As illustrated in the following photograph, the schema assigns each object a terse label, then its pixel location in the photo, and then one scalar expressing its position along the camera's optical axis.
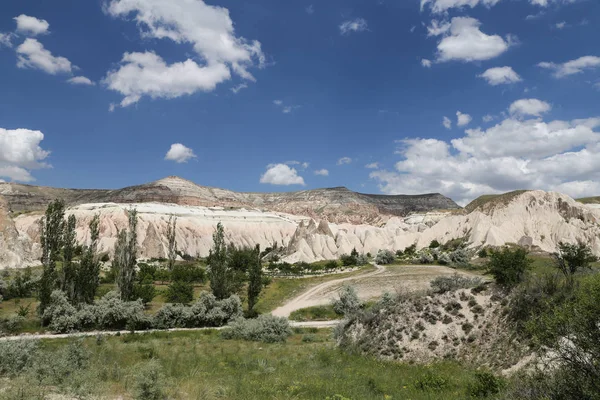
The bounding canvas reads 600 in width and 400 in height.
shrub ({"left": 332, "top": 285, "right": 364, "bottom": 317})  35.34
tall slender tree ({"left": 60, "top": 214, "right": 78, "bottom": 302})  31.95
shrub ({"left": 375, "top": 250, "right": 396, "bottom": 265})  63.94
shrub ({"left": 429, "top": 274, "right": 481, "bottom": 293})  19.45
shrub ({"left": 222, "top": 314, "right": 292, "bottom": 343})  24.42
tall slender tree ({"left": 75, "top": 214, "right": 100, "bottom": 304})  32.23
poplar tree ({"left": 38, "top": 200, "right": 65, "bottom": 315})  30.83
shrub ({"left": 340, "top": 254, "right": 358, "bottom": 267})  68.31
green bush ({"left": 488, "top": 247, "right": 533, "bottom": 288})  18.27
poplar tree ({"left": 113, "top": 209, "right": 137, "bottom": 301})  33.38
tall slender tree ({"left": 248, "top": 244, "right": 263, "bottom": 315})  35.70
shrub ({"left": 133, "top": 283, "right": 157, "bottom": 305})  35.97
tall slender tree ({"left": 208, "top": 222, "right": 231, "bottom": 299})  35.91
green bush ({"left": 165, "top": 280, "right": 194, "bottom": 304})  36.81
